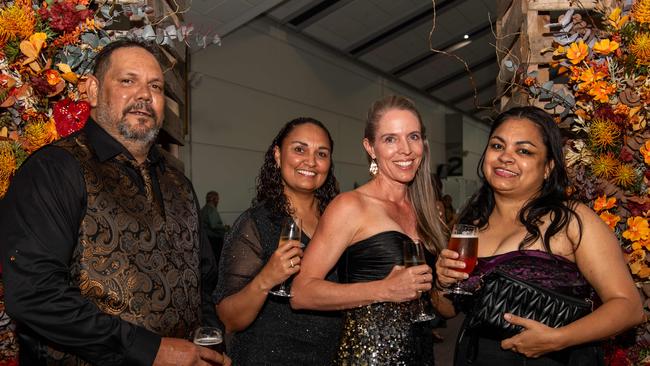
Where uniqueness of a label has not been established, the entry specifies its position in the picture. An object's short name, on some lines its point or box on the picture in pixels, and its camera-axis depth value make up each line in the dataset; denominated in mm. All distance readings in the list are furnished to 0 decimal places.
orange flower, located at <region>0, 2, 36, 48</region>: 1881
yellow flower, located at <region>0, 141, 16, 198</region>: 1890
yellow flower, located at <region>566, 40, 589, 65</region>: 2486
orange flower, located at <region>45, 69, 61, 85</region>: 2002
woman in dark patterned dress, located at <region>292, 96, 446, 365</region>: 2023
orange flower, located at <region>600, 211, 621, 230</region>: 2395
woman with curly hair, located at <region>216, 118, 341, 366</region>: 2264
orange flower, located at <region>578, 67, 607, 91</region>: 2449
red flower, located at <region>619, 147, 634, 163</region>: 2410
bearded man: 1541
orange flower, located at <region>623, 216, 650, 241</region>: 2340
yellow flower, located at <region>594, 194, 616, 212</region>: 2398
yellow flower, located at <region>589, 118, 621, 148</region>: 2404
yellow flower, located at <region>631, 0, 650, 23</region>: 2316
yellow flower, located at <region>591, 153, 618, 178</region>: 2428
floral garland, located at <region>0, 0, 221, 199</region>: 1925
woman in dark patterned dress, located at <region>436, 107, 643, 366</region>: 1931
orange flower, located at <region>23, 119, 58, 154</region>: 1961
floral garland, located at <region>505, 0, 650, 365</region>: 2385
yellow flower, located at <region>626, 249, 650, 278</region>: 2391
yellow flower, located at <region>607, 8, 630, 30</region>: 2410
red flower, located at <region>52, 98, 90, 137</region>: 2008
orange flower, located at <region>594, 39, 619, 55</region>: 2408
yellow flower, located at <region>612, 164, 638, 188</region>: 2406
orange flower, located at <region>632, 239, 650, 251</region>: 2347
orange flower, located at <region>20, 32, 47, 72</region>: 1920
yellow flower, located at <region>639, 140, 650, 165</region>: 2301
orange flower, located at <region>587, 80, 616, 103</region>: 2426
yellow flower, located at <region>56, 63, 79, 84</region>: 2018
